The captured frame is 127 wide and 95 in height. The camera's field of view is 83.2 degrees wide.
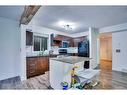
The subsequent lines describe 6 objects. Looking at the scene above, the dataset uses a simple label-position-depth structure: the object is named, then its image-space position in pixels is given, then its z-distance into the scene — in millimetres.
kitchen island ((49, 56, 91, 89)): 1478
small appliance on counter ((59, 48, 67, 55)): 4323
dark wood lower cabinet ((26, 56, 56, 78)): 2828
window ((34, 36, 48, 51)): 3564
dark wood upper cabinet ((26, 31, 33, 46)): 3011
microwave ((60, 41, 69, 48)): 4356
